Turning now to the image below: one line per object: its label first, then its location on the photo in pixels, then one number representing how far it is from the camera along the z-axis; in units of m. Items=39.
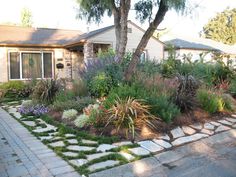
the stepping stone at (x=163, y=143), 3.98
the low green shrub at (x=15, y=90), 9.50
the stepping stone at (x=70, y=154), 3.54
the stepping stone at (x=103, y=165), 3.18
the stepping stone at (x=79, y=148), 3.76
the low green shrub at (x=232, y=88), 7.10
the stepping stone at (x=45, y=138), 4.30
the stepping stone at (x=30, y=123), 5.23
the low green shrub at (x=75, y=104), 5.77
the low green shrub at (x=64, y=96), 6.40
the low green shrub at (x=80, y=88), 6.63
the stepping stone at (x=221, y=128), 4.85
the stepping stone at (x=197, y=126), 4.85
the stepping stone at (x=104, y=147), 3.73
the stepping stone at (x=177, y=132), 4.40
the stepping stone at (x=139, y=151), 3.64
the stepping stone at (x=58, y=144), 3.94
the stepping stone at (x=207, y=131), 4.68
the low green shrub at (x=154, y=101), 4.65
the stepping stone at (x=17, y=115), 6.04
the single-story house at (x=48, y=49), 11.62
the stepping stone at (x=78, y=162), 3.26
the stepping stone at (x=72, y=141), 4.07
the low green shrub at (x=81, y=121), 4.71
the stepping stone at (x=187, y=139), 4.15
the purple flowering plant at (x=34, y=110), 6.14
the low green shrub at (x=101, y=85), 6.43
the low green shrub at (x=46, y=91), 6.90
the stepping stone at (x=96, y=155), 3.45
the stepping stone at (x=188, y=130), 4.61
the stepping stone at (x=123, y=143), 3.89
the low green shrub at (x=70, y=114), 5.33
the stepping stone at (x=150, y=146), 3.81
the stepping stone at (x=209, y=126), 4.90
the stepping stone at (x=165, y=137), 4.23
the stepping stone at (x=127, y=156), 3.48
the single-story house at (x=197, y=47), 17.56
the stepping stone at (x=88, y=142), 4.03
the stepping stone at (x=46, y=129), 4.76
